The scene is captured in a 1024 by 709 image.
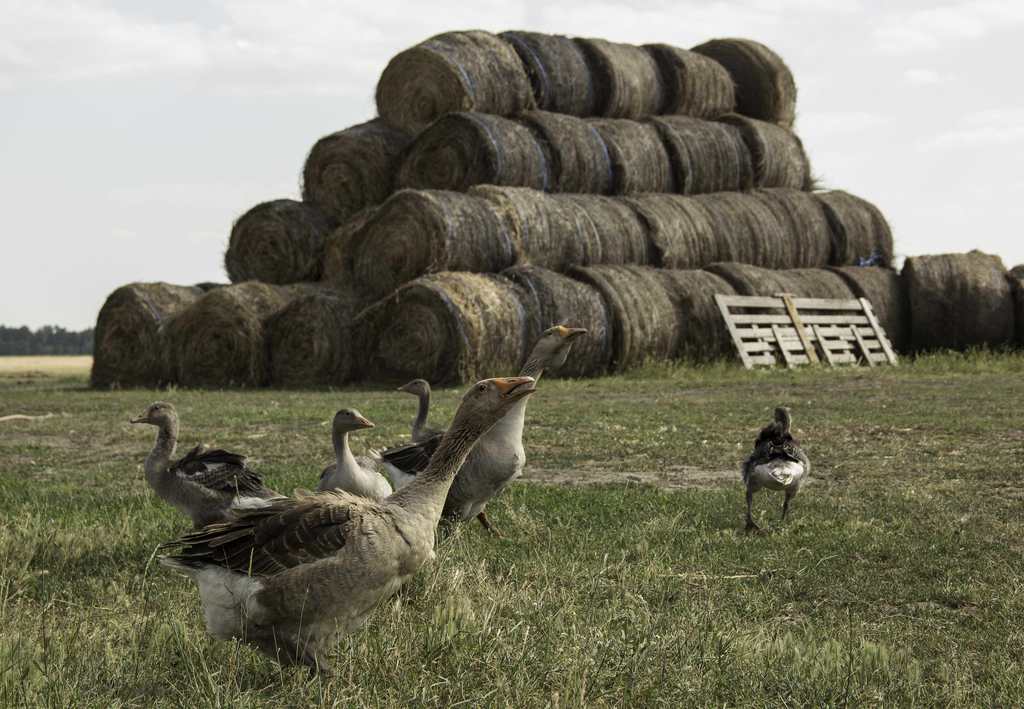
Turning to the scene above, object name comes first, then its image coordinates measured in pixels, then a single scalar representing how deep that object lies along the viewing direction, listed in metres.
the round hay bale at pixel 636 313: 22.45
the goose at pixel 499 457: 7.17
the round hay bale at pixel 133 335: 23.36
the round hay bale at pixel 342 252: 23.62
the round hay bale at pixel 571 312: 21.31
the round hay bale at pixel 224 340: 21.94
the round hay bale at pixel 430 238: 21.48
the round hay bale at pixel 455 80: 24.48
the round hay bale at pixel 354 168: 25.33
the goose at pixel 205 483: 7.03
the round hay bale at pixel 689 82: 28.64
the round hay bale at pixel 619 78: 26.78
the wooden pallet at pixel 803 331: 24.66
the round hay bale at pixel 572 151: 24.47
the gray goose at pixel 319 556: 4.53
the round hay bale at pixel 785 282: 25.62
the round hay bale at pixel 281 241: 25.47
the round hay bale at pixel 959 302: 27.86
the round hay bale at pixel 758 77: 30.75
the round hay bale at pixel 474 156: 23.31
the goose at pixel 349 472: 7.30
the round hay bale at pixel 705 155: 27.28
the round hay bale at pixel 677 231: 25.14
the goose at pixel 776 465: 7.96
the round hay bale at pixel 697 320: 24.06
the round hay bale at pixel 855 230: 29.75
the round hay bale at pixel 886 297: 28.52
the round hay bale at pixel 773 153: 28.97
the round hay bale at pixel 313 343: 21.69
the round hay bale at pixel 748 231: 26.98
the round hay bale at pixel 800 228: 28.48
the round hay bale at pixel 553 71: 25.89
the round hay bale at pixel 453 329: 20.08
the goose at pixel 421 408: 8.96
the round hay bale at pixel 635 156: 25.73
